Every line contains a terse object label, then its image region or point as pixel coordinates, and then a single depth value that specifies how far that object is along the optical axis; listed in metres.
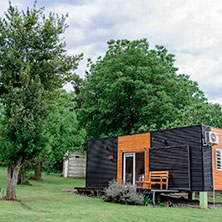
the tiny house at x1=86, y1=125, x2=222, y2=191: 12.06
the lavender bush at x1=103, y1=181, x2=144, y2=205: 11.60
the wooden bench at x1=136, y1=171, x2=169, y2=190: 12.83
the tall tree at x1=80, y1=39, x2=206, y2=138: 22.02
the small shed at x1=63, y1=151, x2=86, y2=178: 30.72
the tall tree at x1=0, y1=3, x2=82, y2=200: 10.91
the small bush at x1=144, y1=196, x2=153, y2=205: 11.83
